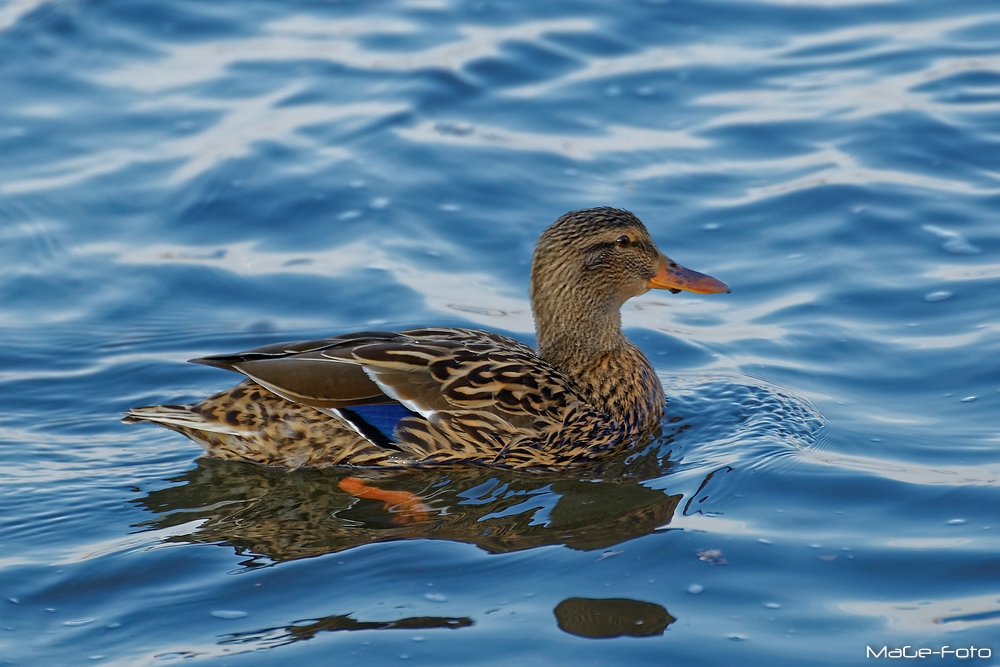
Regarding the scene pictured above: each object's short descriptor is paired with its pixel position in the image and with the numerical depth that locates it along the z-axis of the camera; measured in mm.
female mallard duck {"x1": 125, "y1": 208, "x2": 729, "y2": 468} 15062
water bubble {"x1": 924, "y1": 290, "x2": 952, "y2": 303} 18781
